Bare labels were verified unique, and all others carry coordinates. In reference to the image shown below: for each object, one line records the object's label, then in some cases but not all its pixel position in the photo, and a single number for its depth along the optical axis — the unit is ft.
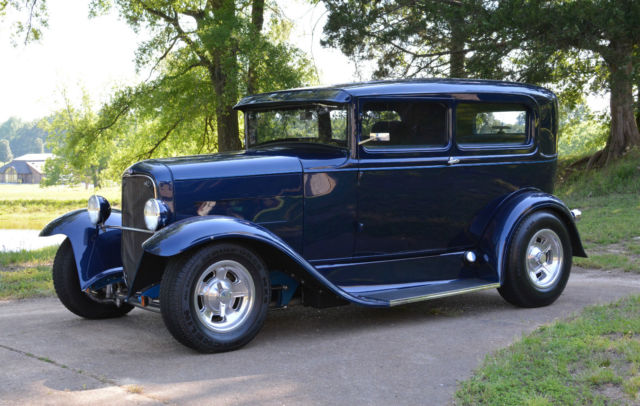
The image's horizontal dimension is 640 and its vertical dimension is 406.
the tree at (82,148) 73.51
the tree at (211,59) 55.88
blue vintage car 15.33
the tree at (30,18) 62.90
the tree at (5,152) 418.18
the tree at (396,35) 55.16
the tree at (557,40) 45.03
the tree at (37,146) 436.35
